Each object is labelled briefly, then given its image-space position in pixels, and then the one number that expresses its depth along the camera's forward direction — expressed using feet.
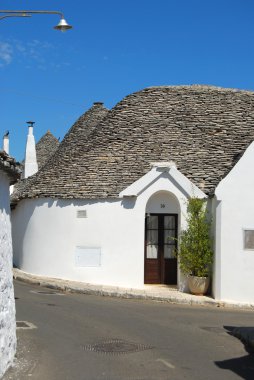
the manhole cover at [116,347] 32.55
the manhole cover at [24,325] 38.81
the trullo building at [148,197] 58.85
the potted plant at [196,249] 60.23
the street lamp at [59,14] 36.19
